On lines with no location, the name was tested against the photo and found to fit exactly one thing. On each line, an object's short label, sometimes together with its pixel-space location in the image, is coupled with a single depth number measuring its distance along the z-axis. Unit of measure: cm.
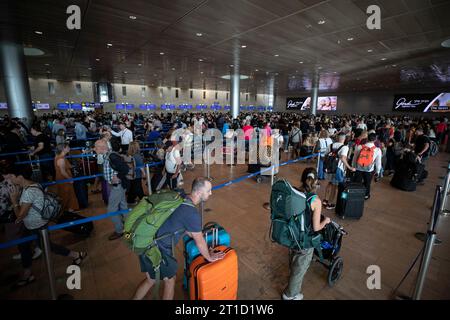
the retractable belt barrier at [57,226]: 225
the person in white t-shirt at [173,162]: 496
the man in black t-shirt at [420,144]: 677
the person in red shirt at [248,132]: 898
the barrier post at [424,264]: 220
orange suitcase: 209
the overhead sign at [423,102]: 2678
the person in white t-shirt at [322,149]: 743
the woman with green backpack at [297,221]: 233
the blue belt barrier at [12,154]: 700
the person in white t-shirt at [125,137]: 837
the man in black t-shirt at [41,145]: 647
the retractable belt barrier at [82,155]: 636
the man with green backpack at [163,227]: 196
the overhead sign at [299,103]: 4241
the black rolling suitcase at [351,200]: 455
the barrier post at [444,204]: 476
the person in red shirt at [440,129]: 1317
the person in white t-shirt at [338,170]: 512
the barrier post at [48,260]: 215
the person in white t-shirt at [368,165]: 520
